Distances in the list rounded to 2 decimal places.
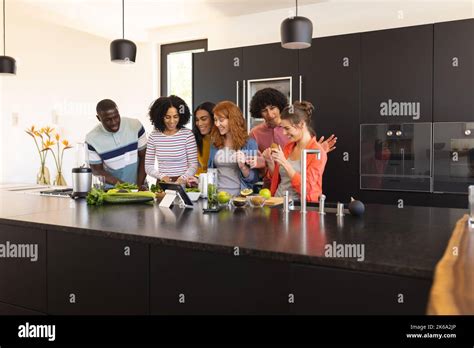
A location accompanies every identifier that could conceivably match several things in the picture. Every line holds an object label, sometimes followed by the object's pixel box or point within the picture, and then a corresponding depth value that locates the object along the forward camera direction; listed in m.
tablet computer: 2.45
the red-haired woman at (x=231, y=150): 3.04
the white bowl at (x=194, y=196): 2.62
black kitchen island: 1.32
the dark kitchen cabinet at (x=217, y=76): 4.71
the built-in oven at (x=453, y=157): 3.59
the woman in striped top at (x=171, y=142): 3.35
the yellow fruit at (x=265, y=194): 2.49
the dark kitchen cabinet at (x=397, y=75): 3.72
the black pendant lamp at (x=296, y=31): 2.62
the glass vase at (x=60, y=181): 4.60
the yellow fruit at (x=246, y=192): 2.60
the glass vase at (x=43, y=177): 4.56
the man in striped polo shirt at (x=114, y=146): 3.45
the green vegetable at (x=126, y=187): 2.83
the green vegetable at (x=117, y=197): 2.55
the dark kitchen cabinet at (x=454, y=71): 3.54
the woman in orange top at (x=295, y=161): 2.59
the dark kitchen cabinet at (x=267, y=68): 4.38
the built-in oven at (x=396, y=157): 3.76
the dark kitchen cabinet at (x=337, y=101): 4.05
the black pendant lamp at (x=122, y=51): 3.40
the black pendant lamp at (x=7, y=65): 3.91
